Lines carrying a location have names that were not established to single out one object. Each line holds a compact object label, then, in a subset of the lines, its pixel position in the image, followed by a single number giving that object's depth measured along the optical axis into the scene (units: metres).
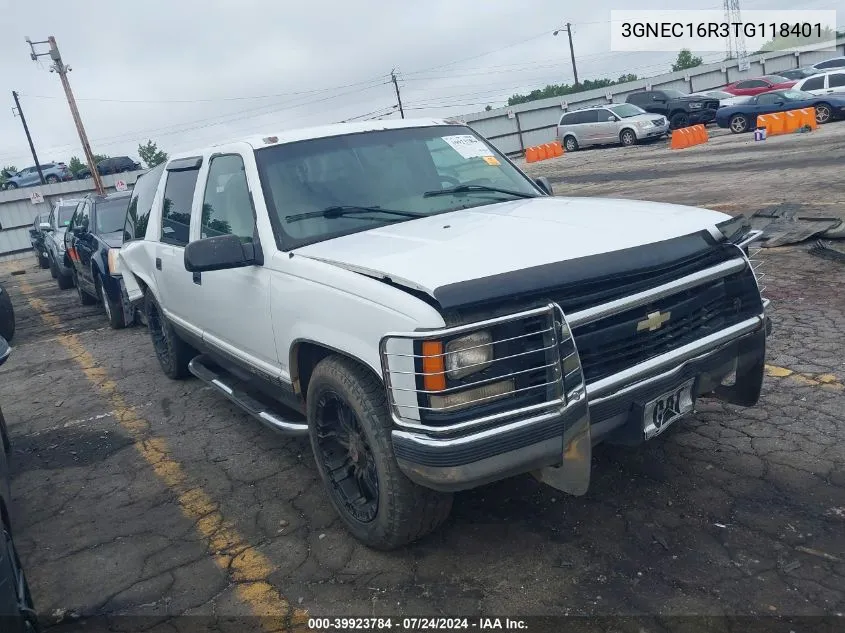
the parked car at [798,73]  30.51
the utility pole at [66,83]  29.41
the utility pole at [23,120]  49.30
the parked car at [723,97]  27.03
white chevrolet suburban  2.70
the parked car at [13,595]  2.34
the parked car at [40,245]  19.84
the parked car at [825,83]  23.36
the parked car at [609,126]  26.52
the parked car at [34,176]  41.14
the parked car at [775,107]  22.38
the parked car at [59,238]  13.83
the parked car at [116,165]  37.38
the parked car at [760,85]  27.63
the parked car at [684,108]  27.81
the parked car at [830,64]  27.78
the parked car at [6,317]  7.91
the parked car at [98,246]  9.05
